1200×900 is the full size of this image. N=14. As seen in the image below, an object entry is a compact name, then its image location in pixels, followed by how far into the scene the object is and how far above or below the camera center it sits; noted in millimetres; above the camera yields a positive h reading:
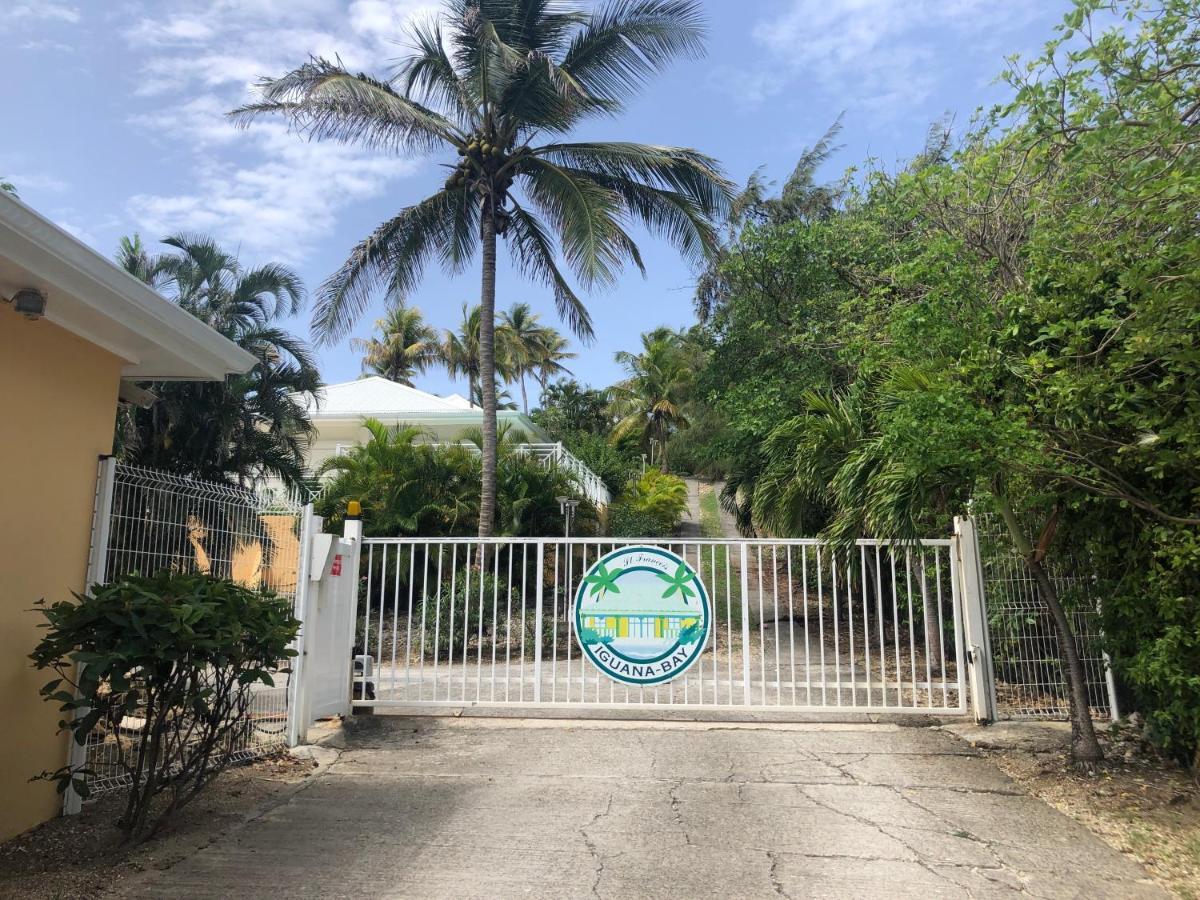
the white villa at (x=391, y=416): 25750 +5612
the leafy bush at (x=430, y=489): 17797 +2316
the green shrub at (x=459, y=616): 11445 -372
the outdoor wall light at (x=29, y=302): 4488 +1599
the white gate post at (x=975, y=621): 7309 -270
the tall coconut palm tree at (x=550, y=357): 48531 +14261
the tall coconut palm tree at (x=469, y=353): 43031 +13283
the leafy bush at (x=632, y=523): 23617 +2022
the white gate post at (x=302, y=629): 6785 -328
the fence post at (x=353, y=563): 7781 +269
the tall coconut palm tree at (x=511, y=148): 13734 +8161
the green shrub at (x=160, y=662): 4301 -397
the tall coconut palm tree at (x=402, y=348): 46938 +14162
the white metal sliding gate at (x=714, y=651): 7512 -777
